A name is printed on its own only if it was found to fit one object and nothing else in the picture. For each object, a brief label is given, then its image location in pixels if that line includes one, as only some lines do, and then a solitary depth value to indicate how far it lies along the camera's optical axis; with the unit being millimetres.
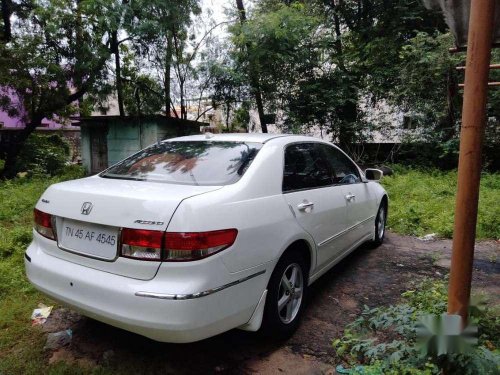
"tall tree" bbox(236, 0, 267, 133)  11844
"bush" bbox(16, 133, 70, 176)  13578
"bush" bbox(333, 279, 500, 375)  1854
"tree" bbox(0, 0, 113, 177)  9977
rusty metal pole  1743
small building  12422
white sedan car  2045
